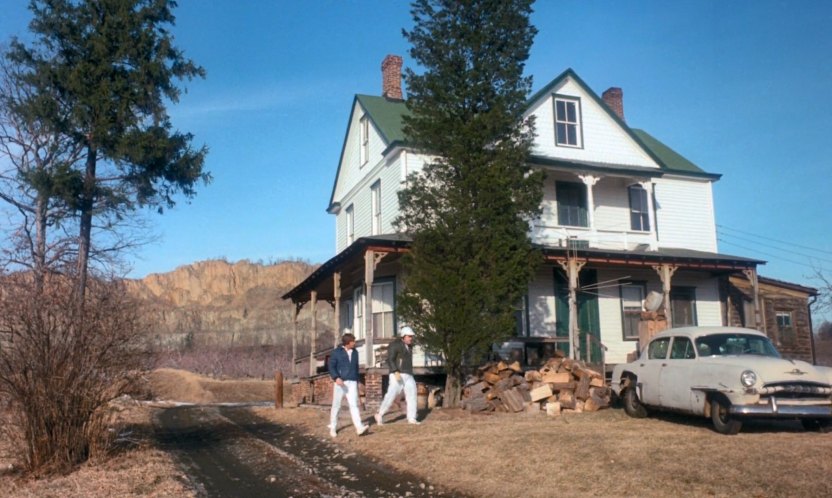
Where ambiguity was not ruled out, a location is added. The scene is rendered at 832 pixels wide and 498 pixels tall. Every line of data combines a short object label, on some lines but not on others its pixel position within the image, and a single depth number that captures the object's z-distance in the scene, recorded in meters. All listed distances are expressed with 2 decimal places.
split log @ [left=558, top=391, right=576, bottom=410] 16.17
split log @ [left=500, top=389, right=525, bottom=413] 16.17
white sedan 11.20
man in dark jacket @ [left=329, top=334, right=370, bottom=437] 13.14
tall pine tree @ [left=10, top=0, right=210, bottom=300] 25.14
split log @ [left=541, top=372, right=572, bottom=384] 16.59
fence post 20.28
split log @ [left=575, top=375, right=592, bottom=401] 16.14
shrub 9.92
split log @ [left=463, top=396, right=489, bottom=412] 16.44
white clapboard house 22.48
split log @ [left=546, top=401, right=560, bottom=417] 15.66
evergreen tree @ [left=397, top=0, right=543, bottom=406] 16.84
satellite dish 22.34
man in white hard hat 14.06
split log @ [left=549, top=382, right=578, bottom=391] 16.50
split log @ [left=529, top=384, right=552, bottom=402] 16.27
